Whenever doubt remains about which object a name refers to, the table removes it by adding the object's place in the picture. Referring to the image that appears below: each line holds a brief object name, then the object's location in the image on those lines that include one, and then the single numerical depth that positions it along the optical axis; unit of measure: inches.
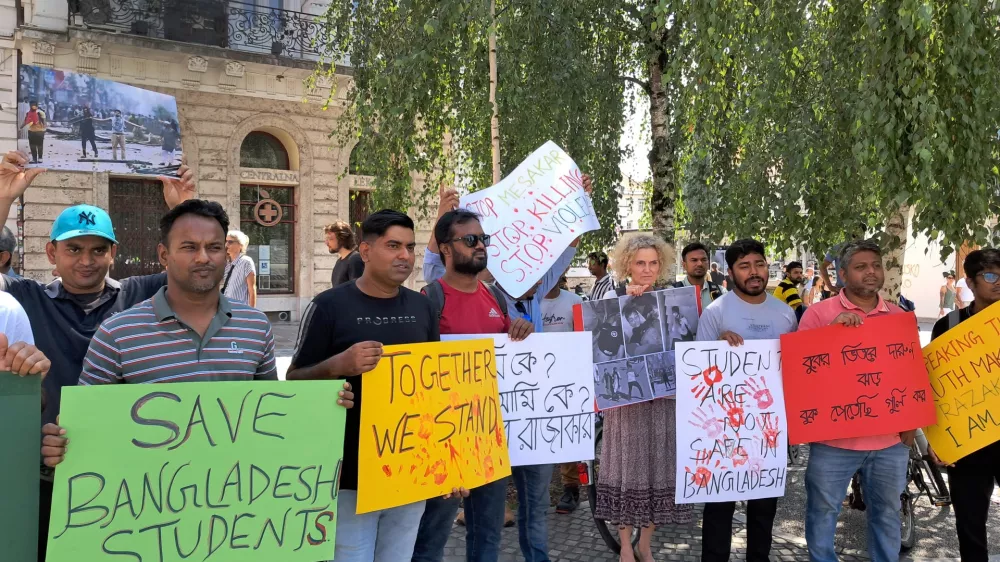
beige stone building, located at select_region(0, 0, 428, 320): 530.9
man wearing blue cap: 105.6
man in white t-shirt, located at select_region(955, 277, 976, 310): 519.5
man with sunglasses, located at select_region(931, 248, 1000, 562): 144.7
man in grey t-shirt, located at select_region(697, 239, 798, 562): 150.6
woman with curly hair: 160.1
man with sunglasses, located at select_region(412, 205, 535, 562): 135.0
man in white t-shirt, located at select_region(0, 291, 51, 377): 81.9
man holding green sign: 84.7
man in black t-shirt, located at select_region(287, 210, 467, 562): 105.8
